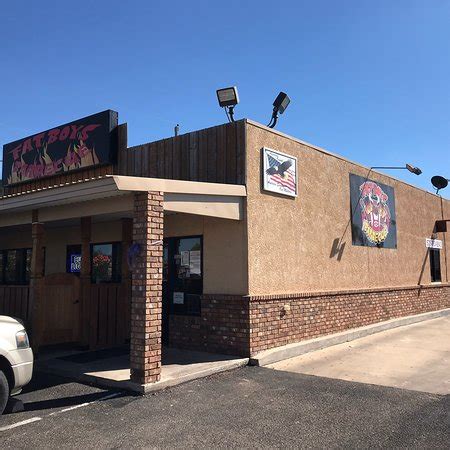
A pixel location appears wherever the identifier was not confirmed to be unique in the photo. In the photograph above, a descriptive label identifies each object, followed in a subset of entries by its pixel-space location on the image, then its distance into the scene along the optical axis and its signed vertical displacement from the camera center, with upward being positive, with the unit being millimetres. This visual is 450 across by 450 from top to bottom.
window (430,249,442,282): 17547 +410
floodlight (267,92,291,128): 10852 +3848
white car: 5707 -967
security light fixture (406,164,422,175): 13992 +3054
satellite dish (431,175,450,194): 18938 +3651
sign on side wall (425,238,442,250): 17052 +1176
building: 7613 +717
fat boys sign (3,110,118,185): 12305 +3631
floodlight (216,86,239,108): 10008 +3733
